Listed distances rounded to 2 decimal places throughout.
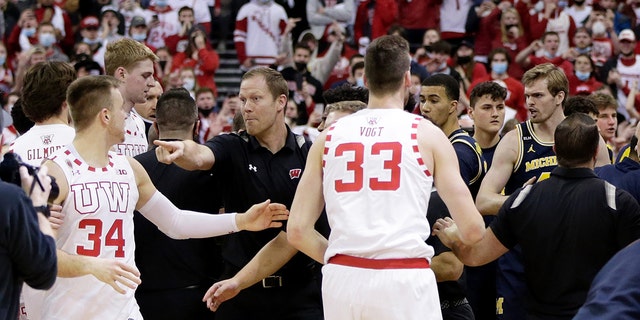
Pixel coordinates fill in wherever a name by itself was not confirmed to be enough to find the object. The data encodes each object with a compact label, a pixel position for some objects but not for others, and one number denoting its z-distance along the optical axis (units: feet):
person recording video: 29.64
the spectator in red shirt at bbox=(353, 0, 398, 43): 132.04
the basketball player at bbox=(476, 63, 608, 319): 51.31
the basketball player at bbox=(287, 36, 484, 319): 34.78
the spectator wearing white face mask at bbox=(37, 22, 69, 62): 129.51
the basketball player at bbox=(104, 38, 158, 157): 53.26
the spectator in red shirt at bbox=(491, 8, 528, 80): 125.56
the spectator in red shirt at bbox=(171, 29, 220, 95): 126.07
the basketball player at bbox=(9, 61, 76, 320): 45.72
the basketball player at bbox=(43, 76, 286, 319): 38.35
